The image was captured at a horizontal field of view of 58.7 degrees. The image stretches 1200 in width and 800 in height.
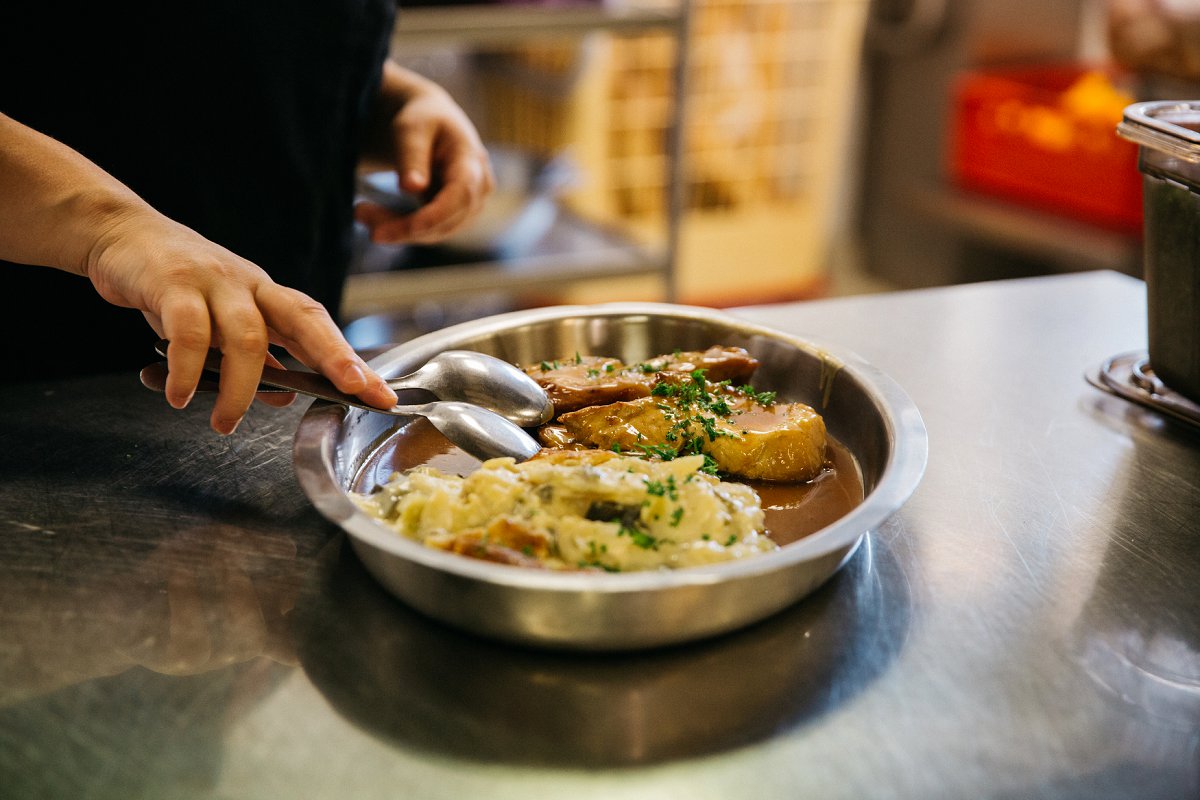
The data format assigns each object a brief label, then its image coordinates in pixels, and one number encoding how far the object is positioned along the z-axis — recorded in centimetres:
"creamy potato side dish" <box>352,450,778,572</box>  85
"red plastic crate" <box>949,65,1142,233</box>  328
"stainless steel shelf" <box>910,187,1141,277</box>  336
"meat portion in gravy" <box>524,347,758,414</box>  119
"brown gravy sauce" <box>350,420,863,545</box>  100
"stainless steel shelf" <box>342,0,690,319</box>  264
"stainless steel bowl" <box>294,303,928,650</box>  77
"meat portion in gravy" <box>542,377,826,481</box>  107
